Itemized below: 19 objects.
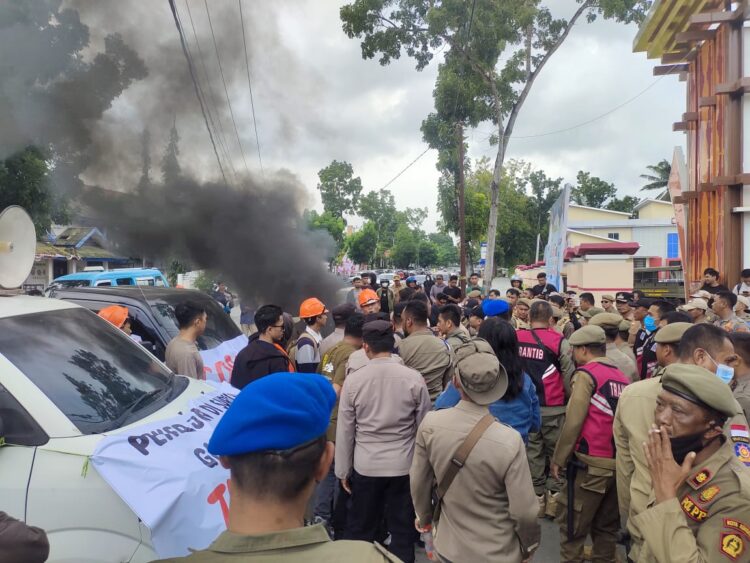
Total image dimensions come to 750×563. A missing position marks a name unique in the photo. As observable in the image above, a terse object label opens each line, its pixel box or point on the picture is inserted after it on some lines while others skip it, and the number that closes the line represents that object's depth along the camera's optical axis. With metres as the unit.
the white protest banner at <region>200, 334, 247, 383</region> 5.36
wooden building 8.66
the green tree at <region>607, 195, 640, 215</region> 58.00
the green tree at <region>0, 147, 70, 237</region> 10.05
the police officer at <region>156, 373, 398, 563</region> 1.14
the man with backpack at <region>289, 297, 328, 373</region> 4.82
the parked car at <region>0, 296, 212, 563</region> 2.04
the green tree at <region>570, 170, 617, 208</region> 58.78
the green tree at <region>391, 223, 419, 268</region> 71.56
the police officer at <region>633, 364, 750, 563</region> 1.70
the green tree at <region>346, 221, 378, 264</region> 52.75
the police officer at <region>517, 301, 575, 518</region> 4.32
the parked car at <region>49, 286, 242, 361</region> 5.63
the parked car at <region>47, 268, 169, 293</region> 11.10
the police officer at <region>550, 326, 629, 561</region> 3.42
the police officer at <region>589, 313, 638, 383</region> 4.32
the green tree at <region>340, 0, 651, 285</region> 15.06
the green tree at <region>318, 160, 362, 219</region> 46.25
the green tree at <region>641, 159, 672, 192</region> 50.84
